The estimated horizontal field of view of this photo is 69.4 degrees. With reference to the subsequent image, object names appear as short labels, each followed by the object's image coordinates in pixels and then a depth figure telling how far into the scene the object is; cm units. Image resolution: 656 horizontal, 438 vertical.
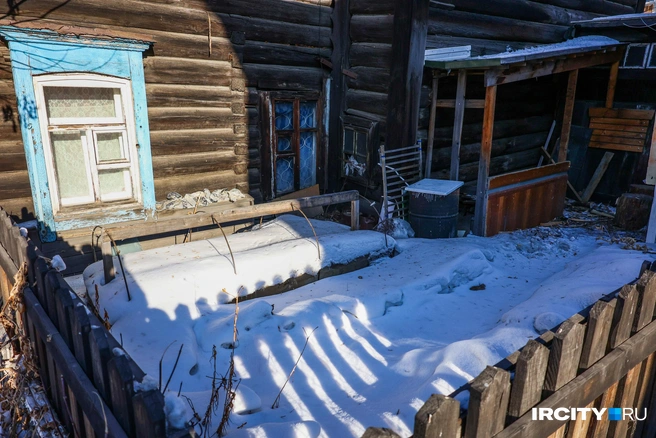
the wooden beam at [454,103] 742
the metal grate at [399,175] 733
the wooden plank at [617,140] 971
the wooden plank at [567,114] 876
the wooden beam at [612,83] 952
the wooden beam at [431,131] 795
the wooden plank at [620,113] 961
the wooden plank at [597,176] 1019
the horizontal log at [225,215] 440
